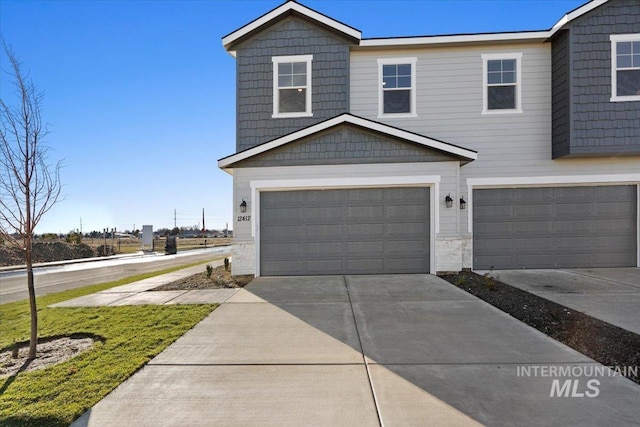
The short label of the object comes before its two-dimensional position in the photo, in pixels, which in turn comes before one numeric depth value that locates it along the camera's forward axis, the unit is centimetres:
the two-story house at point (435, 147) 904
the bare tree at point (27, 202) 436
